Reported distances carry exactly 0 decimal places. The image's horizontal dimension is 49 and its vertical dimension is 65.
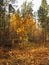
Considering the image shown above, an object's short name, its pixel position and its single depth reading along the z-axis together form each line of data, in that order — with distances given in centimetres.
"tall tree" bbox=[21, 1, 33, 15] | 2724
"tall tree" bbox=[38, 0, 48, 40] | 2871
